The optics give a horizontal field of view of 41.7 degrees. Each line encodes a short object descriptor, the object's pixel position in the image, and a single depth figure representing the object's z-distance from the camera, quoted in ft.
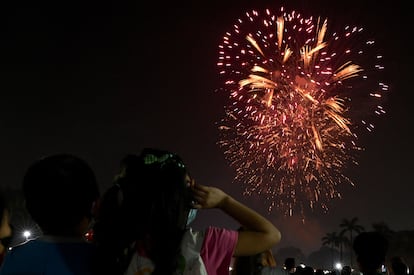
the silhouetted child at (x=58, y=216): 6.98
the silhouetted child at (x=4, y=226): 10.34
